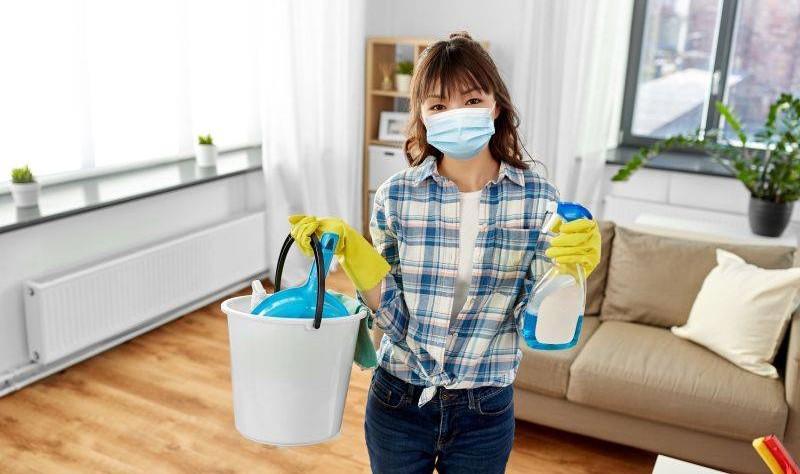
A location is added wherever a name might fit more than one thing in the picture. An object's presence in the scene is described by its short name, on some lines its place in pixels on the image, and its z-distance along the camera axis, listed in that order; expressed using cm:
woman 130
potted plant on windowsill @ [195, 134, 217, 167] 390
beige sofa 239
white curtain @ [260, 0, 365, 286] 406
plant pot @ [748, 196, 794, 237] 340
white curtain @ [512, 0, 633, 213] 433
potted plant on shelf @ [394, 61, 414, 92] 476
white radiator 298
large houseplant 335
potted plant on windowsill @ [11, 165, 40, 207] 293
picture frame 491
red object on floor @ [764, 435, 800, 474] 131
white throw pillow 251
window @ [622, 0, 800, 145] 443
